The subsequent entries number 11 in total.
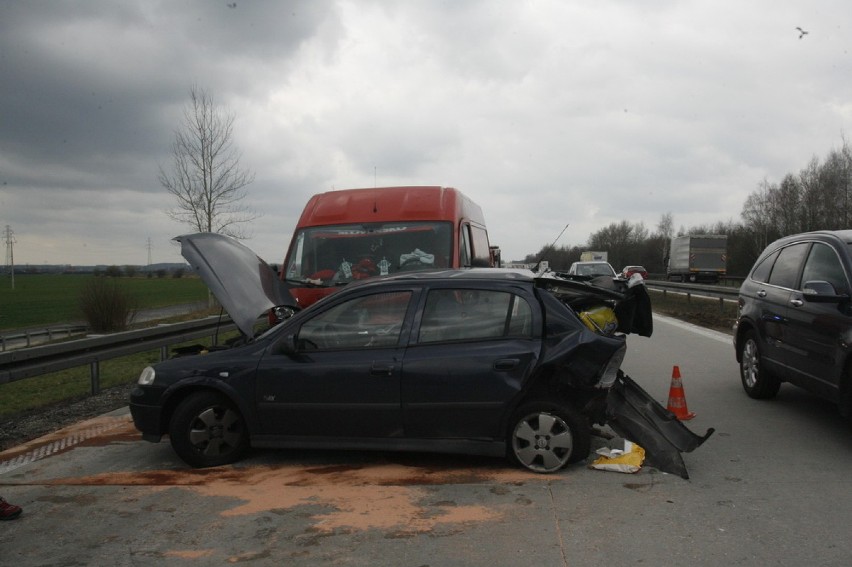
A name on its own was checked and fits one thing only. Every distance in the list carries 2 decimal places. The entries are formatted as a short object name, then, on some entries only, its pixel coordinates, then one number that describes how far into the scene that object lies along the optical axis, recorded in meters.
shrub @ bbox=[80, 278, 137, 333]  26.16
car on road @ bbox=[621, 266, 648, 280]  31.68
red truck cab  8.33
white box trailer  45.34
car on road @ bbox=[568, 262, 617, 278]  26.21
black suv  5.77
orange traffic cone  6.84
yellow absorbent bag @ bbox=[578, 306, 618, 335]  5.59
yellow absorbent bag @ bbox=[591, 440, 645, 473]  5.13
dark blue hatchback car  5.08
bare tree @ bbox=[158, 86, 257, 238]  22.34
